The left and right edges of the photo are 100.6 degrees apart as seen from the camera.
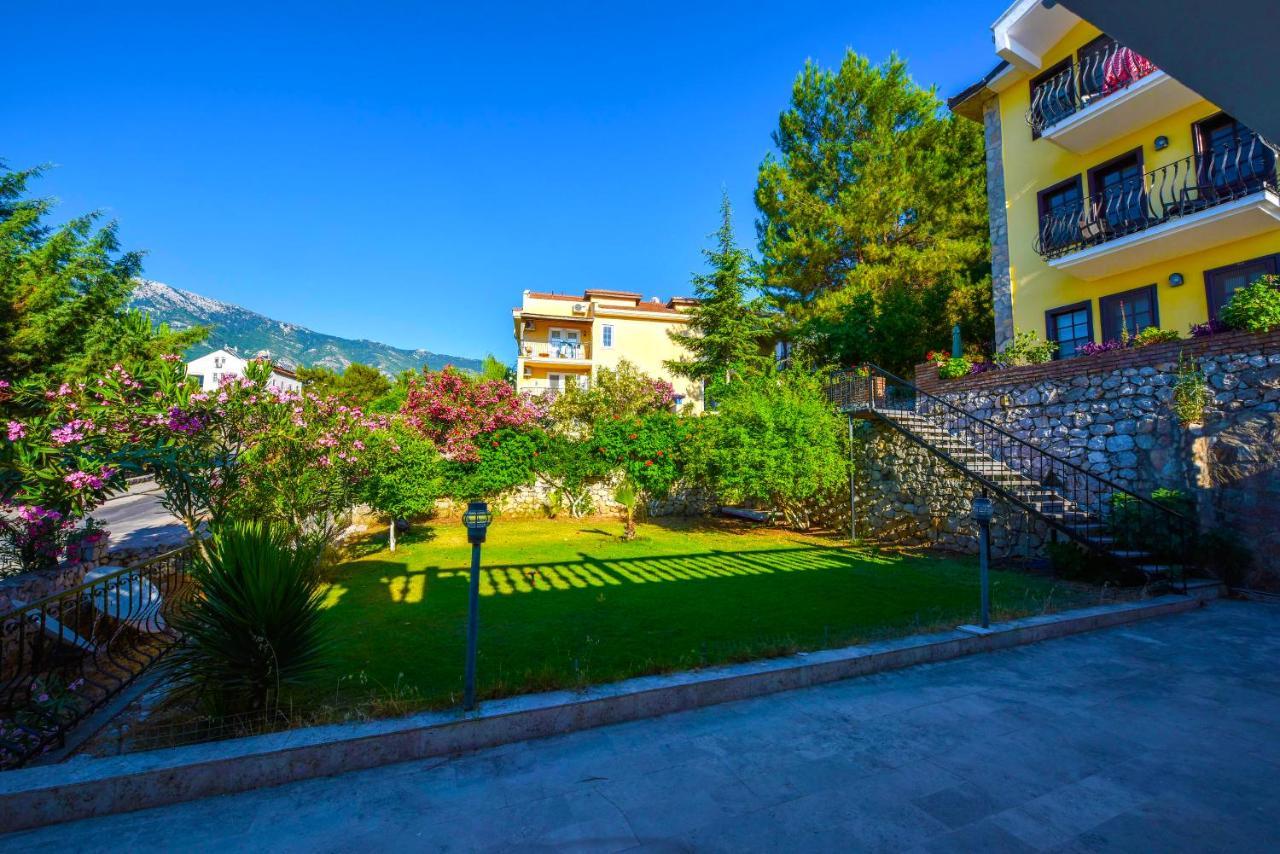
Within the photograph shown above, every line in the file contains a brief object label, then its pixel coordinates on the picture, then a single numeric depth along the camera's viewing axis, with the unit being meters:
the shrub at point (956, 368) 12.79
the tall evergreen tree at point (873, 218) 18.25
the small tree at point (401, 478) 10.98
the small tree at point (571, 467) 17.70
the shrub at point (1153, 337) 9.51
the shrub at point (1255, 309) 8.02
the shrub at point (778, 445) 11.88
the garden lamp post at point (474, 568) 3.42
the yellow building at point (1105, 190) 10.15
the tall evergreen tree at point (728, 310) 22.20
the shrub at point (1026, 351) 11.82
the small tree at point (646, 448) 16.27
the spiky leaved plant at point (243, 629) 3.50
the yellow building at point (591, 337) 30.27
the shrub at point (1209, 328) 8.67
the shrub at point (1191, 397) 8.32
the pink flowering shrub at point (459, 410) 16.16
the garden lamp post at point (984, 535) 5.04
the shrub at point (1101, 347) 10.23
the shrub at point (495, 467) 16.62
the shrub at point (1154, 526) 7.96
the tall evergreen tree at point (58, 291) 14.61
